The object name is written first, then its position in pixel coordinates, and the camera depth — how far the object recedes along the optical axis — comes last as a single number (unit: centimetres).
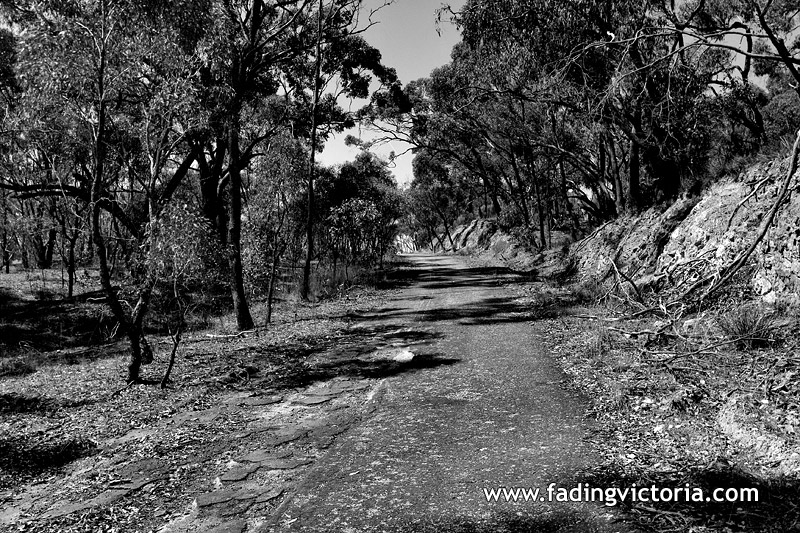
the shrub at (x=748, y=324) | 581
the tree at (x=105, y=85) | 690
